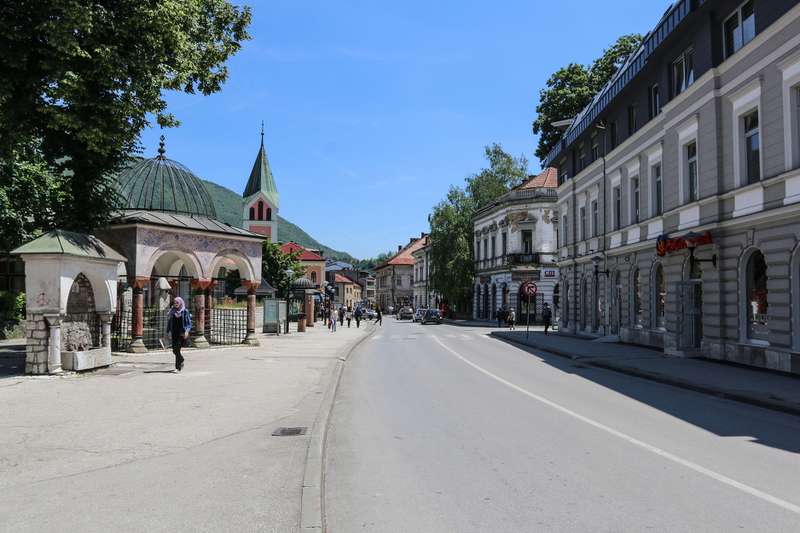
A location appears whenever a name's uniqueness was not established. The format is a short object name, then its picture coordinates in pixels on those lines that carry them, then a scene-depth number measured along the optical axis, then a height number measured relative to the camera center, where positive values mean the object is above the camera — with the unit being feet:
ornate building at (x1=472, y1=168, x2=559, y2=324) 167.53 +13.96
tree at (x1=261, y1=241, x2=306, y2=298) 237.70 +9.72
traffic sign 94.05 -0.35
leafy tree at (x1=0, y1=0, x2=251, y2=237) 40.55 +15.95
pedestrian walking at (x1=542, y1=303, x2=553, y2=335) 114.08 -5.84
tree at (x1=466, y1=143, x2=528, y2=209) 211.00 +40.13
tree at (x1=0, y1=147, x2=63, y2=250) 72.18 +12.05
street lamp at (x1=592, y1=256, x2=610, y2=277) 91.23 +3.51
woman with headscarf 44.93 -2.76
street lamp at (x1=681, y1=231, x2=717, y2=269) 56.54 +4.43
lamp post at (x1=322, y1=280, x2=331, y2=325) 166.45 -7.68
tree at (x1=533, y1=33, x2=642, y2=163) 134.10 +48.58
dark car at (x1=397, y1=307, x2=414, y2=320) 248.32 -11.37
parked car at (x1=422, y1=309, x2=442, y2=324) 180.98 -9.60
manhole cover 23.93 -6.11
